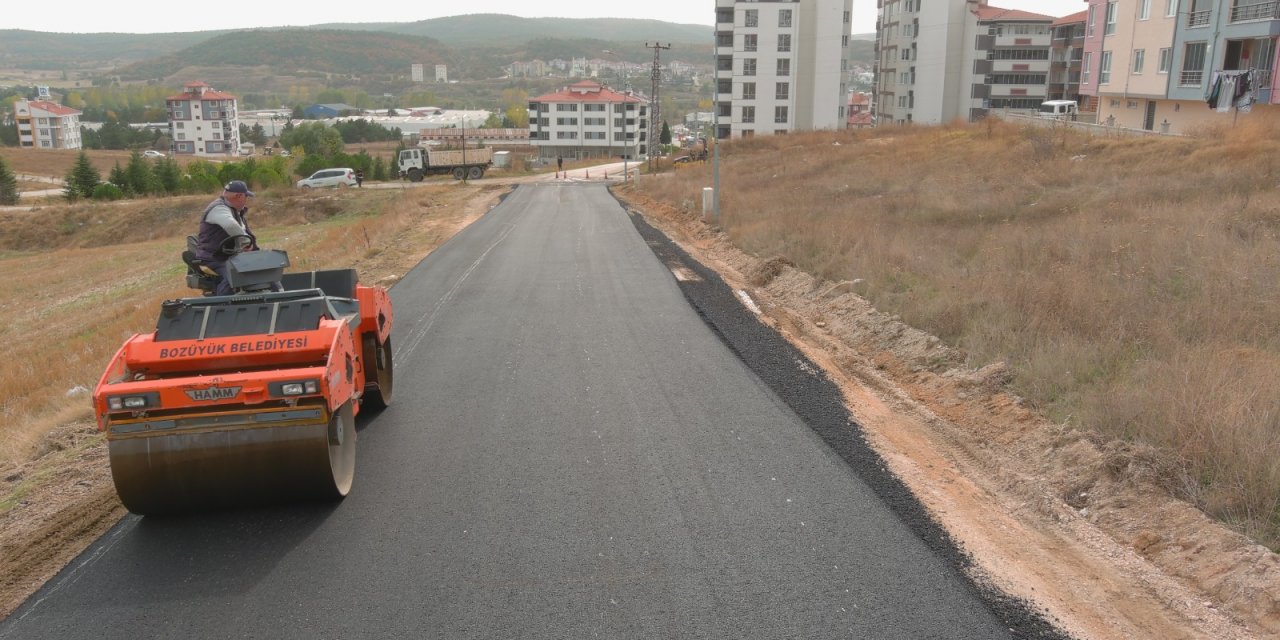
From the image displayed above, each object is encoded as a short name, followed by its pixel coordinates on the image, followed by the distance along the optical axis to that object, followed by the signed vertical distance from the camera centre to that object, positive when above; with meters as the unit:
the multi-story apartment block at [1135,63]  40.00 +3.34
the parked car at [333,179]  54.47 -3.35
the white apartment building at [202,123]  165.25 +0.26
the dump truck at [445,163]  58.22 -2.49
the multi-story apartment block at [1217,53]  34.50 +3.33
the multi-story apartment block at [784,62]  77.50 +5.93
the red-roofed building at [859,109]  120.36 +3.73
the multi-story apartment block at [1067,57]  78.00 +6.73
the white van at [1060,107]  56.94 +1.67
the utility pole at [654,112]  70.88 +1.27
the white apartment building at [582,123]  129.62 +0.65
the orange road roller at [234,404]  5.98 -1.93
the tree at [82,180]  58.31 -3.82
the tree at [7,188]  58.03 -4.39
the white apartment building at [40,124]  160.25 -0.20
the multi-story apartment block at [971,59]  78.75 +6.52
